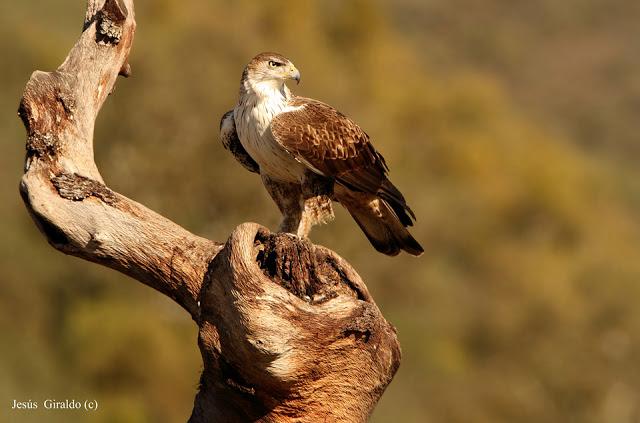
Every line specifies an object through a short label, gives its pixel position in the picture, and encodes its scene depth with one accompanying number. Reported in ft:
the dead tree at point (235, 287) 41.70
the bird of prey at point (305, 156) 52.13
